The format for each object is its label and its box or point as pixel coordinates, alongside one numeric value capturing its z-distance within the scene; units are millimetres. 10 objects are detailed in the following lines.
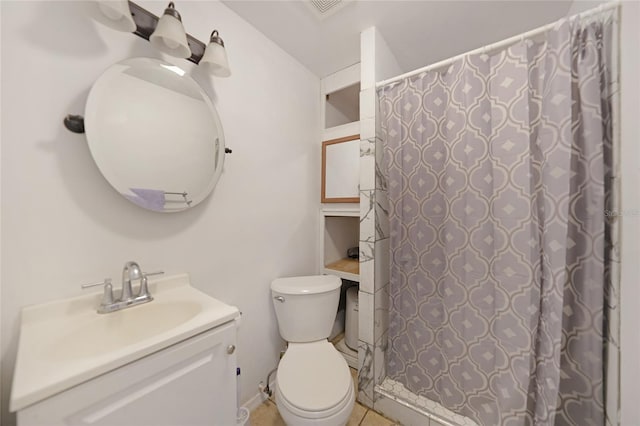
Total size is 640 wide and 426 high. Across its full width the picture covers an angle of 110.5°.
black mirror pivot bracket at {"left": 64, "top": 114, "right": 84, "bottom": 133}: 759
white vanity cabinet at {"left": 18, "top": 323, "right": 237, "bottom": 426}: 488
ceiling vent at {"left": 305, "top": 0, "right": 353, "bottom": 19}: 1224
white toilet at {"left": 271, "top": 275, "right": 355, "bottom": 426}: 978
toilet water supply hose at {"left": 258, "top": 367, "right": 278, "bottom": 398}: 1382
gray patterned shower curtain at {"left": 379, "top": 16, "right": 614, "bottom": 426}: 876
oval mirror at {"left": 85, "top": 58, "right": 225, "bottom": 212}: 832
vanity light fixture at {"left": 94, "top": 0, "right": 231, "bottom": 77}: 774
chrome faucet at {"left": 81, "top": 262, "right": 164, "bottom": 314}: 792
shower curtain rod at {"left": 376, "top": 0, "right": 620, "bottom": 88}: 830
